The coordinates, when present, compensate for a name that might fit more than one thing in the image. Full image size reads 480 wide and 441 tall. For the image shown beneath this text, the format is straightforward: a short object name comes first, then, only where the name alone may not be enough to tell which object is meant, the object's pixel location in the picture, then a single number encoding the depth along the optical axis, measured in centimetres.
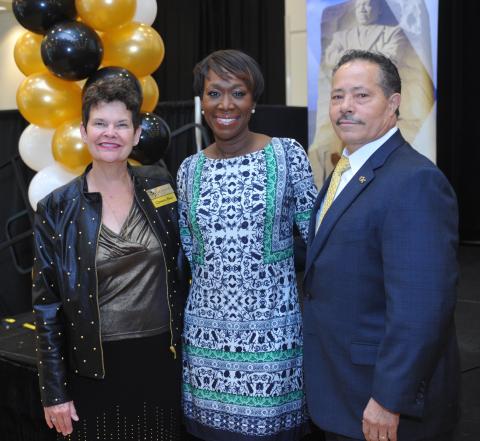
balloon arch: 332
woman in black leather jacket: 186
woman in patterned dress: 195
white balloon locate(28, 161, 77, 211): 362
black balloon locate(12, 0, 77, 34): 336
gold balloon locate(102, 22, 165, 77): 359
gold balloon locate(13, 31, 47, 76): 364
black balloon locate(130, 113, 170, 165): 358
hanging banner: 404
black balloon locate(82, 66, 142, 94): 323
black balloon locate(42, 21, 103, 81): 326
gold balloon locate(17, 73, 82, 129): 351
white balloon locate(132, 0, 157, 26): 393
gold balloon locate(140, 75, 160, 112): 379
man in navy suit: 138
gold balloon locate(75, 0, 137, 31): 337
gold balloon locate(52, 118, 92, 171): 345
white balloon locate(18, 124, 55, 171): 380
